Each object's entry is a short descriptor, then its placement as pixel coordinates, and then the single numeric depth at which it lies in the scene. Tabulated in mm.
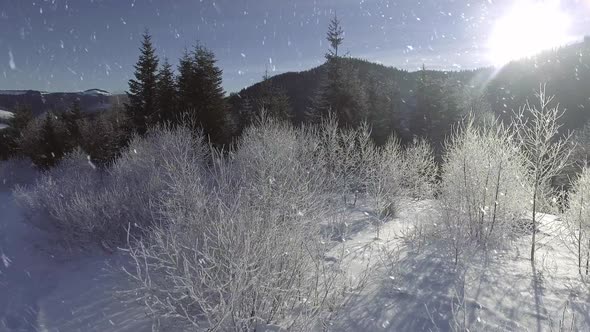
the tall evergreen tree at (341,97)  27719
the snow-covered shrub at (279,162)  7484
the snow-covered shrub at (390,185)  14891
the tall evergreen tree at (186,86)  26875
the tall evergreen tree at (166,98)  27609
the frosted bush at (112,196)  12228
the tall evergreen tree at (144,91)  28078
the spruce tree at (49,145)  33812
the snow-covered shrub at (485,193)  10695
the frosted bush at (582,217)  9020
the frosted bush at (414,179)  17250
